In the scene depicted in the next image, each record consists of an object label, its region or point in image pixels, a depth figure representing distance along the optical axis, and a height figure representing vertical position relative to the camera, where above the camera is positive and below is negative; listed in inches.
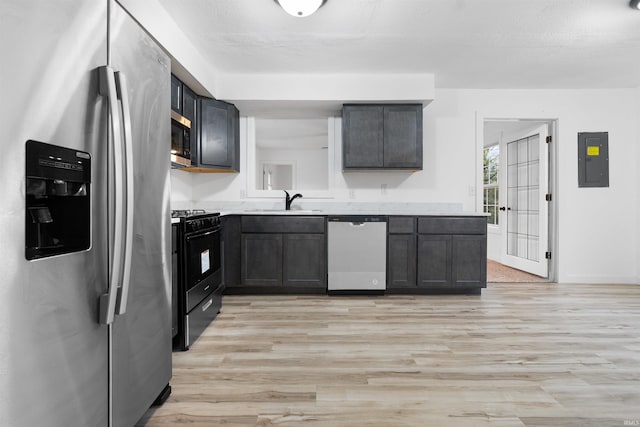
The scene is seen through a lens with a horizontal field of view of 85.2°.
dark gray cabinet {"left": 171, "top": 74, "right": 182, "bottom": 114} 117.9 +40.4
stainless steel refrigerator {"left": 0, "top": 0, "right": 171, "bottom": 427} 31.9 -0.4
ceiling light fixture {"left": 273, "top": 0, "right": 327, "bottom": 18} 92.4 +55.3
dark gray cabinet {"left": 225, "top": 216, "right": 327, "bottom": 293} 140.9 -16.4
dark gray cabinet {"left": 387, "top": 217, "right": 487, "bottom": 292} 141.6 -18.2
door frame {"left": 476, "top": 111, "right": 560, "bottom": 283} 165.3 +20.2
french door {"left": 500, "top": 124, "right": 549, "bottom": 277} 175.2 +5.3
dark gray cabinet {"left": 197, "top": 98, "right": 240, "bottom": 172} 142.6 +32.3
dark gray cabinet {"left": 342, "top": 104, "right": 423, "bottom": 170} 148.9 +32.5
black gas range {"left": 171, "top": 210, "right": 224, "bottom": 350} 89.0 -18.0
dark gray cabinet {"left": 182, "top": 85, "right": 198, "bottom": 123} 127.0 +40.8
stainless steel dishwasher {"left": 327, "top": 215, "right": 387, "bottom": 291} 140.8 -17.2
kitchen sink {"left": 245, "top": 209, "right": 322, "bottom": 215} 141.8 -0.6
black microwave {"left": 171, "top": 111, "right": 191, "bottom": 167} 114.1 +24.2
